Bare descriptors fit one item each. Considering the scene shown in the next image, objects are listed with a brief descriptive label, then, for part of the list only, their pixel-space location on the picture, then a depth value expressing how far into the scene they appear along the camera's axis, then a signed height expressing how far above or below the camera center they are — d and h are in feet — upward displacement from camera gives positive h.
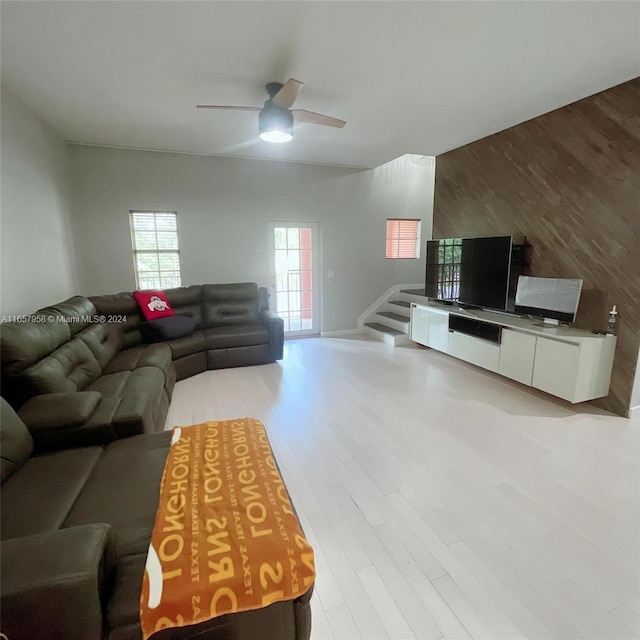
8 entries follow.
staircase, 17.65 -3.24
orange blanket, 3.38 -3.19
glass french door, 18.24 -0.86
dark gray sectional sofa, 6.26 -2.72
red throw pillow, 13.50 -1.74
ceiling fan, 9.00 +3.89
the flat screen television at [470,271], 12.58 -0.46
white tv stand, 9.95 -3.01
